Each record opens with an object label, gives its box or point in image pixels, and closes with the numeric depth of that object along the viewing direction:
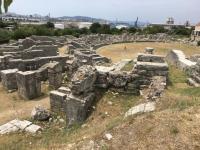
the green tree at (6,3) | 3.46
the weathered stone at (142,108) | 4.65
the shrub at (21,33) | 24.05
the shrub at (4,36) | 22.54
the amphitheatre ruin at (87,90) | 5.53
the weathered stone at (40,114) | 6.55
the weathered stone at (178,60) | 8.50
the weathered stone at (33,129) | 5.87
